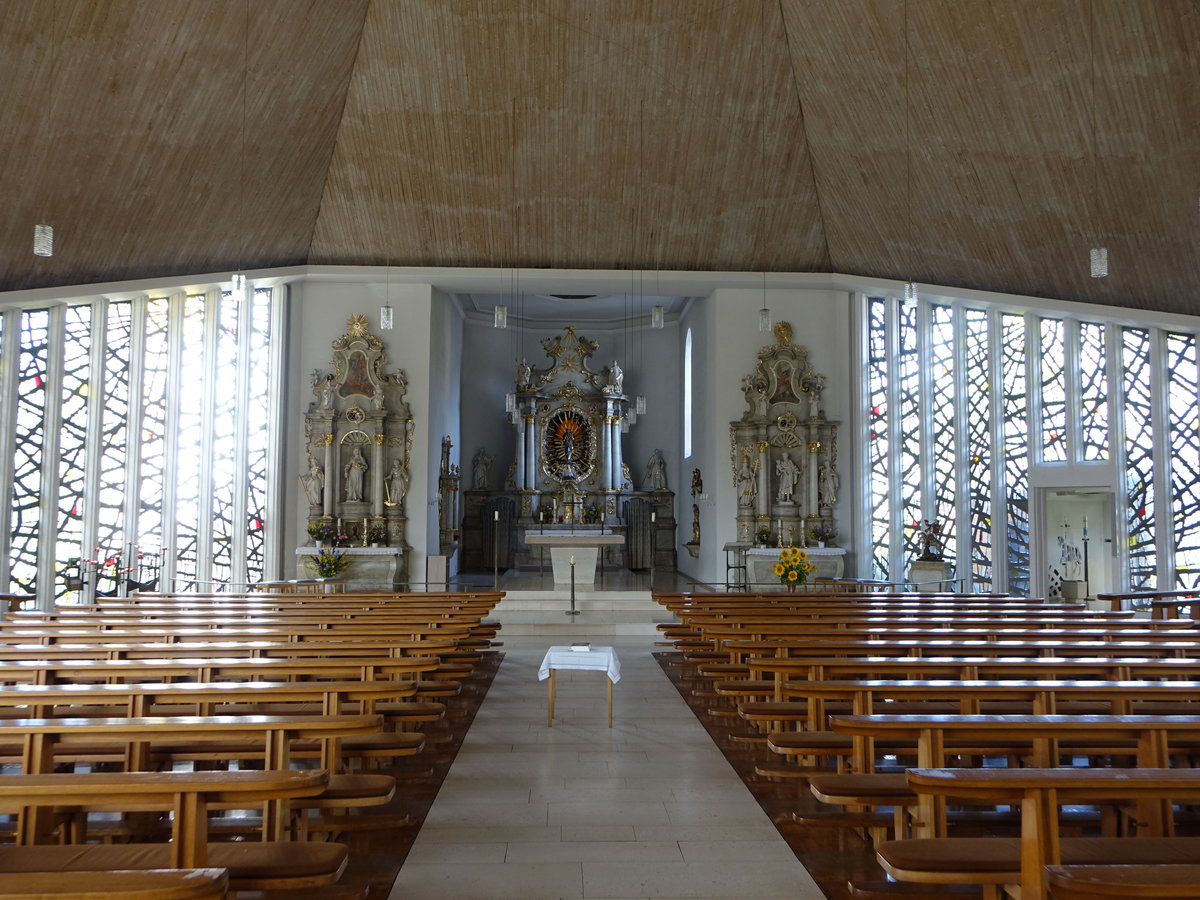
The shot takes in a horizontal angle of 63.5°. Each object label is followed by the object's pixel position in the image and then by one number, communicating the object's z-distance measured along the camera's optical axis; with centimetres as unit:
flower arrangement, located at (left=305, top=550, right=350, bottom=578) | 1408
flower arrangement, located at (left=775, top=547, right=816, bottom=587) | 1209
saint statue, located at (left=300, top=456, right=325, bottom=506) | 1661
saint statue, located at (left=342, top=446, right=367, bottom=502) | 1661
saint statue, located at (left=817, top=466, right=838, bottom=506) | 1684
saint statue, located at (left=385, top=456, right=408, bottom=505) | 1675
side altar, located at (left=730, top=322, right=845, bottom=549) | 1677
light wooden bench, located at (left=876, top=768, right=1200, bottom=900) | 231
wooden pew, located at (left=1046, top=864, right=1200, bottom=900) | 187
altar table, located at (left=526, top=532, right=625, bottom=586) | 1402
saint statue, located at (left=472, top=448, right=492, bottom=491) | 2183
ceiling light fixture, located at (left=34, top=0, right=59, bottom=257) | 898
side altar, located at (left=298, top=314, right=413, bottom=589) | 1658
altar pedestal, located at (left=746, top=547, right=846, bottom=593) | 1638
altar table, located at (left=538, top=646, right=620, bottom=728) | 632
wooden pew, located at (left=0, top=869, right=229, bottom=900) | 183
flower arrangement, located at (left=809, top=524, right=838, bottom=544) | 1662
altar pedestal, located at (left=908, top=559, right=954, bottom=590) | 1420
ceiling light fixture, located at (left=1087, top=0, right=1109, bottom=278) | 852
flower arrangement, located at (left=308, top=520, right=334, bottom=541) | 1611
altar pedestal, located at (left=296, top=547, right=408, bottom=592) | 1630
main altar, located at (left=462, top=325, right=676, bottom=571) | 2144
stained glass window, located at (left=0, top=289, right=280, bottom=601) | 1316
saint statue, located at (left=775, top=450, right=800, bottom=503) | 1677
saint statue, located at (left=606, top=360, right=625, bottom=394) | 2175
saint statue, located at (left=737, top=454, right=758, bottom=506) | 1691
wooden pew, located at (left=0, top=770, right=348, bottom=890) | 231
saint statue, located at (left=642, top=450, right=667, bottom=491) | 2177
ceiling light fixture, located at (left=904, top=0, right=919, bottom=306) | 1053
